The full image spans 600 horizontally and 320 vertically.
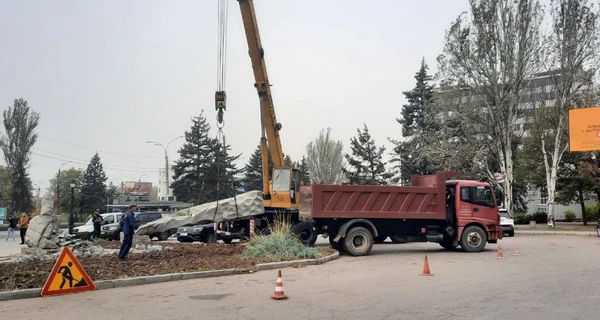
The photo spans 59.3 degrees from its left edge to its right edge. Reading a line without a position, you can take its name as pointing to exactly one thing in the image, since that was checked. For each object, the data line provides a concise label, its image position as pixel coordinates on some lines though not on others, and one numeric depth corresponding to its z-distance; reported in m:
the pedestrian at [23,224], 25.64
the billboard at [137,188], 105.62
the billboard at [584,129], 29.98
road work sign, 10.36
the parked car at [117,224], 28.36
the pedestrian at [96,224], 26.66
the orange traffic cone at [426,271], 13.22
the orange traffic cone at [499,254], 17.37
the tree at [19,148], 65.06
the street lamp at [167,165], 50.22
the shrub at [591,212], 50.33
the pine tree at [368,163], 55.22
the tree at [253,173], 72.25
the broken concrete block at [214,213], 23.12
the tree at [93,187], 72.38
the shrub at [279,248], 15.66
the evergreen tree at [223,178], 62.09
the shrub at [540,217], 47.41
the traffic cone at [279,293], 9.66
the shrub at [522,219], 47.41
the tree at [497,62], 36.97
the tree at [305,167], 76.80
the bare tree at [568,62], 36.31
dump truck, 18.25
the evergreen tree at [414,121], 46.91
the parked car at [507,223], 30.28
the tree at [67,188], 79.19
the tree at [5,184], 70.69
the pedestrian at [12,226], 31.22
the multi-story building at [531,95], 38.59
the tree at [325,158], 72.12
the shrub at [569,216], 53.16
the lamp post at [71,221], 32.53
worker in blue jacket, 15.04
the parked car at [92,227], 27.88
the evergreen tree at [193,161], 63.53
